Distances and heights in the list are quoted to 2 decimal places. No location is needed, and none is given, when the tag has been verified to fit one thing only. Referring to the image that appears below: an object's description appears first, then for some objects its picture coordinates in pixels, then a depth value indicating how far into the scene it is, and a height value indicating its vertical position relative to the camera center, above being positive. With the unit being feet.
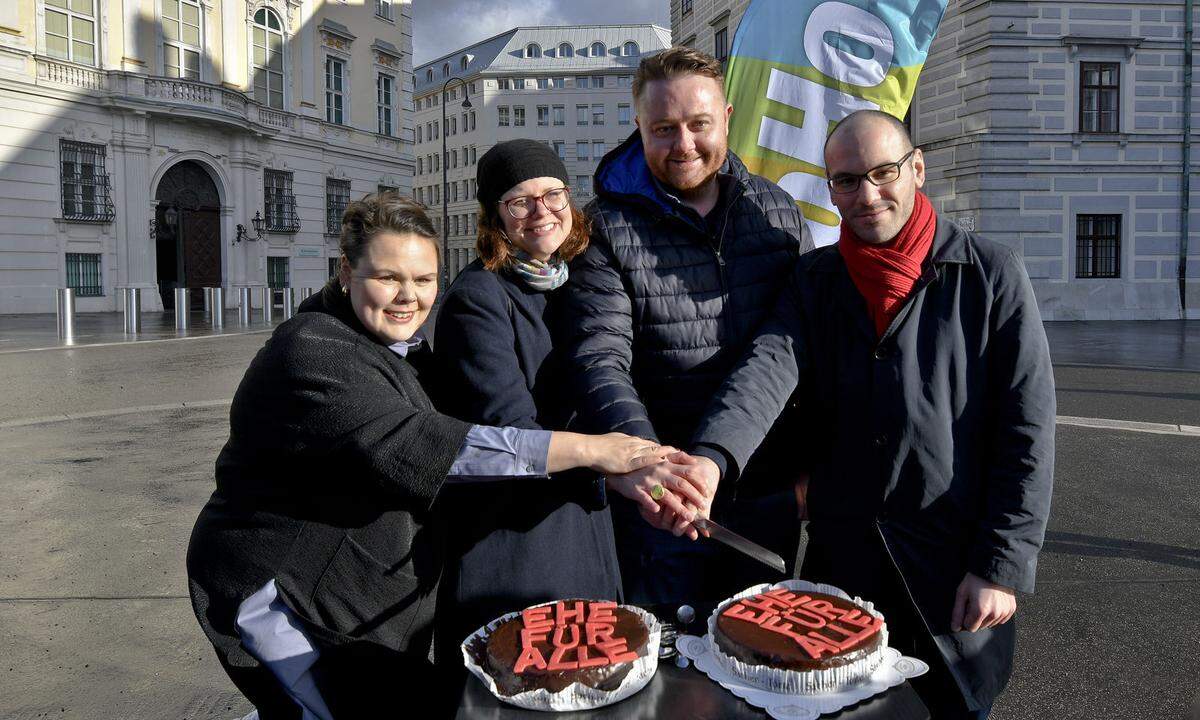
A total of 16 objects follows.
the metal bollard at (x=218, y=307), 69.92 +0.55
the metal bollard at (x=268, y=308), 80.73 +0.55
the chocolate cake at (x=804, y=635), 5.94 -2.33
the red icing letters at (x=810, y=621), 6.17 -2.32
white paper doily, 5.63 -2.53
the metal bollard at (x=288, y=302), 79.58 +1.03
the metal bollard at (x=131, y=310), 61.36 +0.31
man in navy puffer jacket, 9.16 +0.20
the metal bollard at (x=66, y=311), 54.70 +0.23
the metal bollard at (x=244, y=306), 72.54 +0.63
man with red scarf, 7.53 -1.03
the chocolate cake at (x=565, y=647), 5.78 -2.35
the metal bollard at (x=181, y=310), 65.31 +0.30
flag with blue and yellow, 13.51 +3.71
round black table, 5.61 -2.57
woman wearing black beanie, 8.05 -0.77
